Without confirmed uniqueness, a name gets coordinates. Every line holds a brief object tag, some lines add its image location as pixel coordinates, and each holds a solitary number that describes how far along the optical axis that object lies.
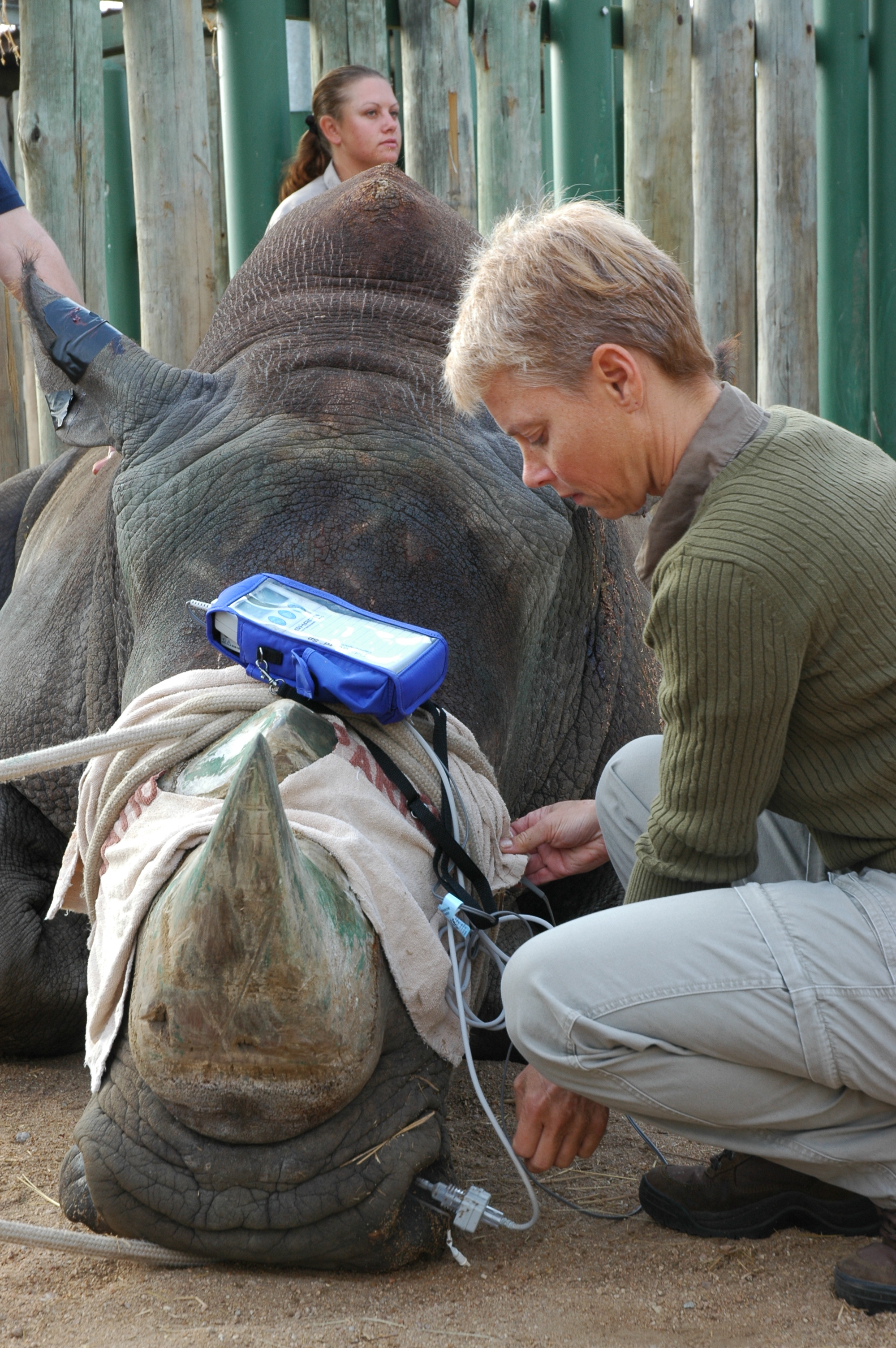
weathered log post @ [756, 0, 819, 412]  6.60
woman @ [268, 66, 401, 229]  5.10
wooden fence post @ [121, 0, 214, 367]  5.06
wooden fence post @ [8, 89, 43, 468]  5.80
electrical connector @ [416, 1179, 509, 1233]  2.23
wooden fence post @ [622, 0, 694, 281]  6.22
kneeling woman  2.17
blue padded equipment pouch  2.36
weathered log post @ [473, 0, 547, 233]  5.79
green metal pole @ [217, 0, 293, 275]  5.27
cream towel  2.19
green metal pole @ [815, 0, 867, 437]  7.16
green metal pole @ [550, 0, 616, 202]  6.09
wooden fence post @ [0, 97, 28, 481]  5.78
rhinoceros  2.18
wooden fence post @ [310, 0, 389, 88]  5.42
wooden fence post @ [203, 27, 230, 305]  5.54
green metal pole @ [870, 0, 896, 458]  7.25
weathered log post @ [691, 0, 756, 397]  6.37
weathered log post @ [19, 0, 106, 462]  4.98
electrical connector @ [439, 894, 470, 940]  2.38
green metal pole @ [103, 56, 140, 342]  6.44
